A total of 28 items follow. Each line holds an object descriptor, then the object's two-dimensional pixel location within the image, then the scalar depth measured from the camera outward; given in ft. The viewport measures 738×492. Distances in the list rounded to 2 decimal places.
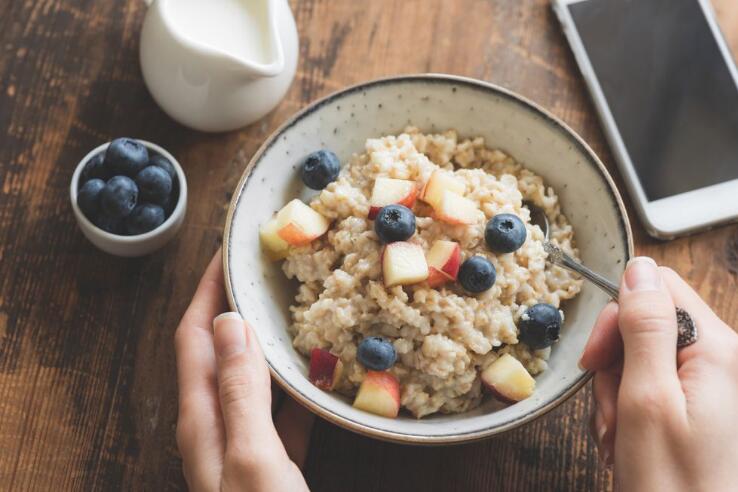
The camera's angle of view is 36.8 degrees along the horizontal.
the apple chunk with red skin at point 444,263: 1.54
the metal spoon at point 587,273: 1.45
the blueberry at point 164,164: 1.74
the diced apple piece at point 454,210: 1.56
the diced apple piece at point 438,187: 1.58
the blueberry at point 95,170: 1.73
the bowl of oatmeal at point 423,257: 1.53
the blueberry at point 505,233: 1.54
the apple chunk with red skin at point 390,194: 1.59
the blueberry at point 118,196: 1.67
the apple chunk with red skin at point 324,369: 1.57
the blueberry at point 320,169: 1.65
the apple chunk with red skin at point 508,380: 1.54
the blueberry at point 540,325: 1.55
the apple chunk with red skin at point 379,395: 1.54
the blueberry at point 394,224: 1.53
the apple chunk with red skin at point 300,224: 1.61
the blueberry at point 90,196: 1.69
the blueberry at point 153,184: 1.70
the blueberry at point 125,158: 1.70
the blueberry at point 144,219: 1.70
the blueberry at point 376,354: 1.52
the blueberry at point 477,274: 1.52
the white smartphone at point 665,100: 1.82
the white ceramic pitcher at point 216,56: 1.67
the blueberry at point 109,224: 1.70
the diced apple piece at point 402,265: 1.53
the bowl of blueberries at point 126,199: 1.69
